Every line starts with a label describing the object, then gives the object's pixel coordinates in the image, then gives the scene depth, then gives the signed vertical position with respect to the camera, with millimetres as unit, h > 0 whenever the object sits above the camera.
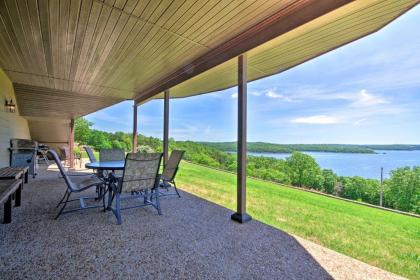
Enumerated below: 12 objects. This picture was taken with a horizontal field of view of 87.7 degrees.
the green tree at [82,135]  13700 +402
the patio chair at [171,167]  4334 -514
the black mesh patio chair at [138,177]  3020 -508
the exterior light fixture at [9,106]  5168 +818
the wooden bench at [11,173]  3253 -546
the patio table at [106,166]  3461 -408
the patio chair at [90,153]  4812 -275
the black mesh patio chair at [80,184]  3047 -649
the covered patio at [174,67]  2004 +1336
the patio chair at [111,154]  4871 -293
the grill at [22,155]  5672 -400
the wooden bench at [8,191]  2361 -563
